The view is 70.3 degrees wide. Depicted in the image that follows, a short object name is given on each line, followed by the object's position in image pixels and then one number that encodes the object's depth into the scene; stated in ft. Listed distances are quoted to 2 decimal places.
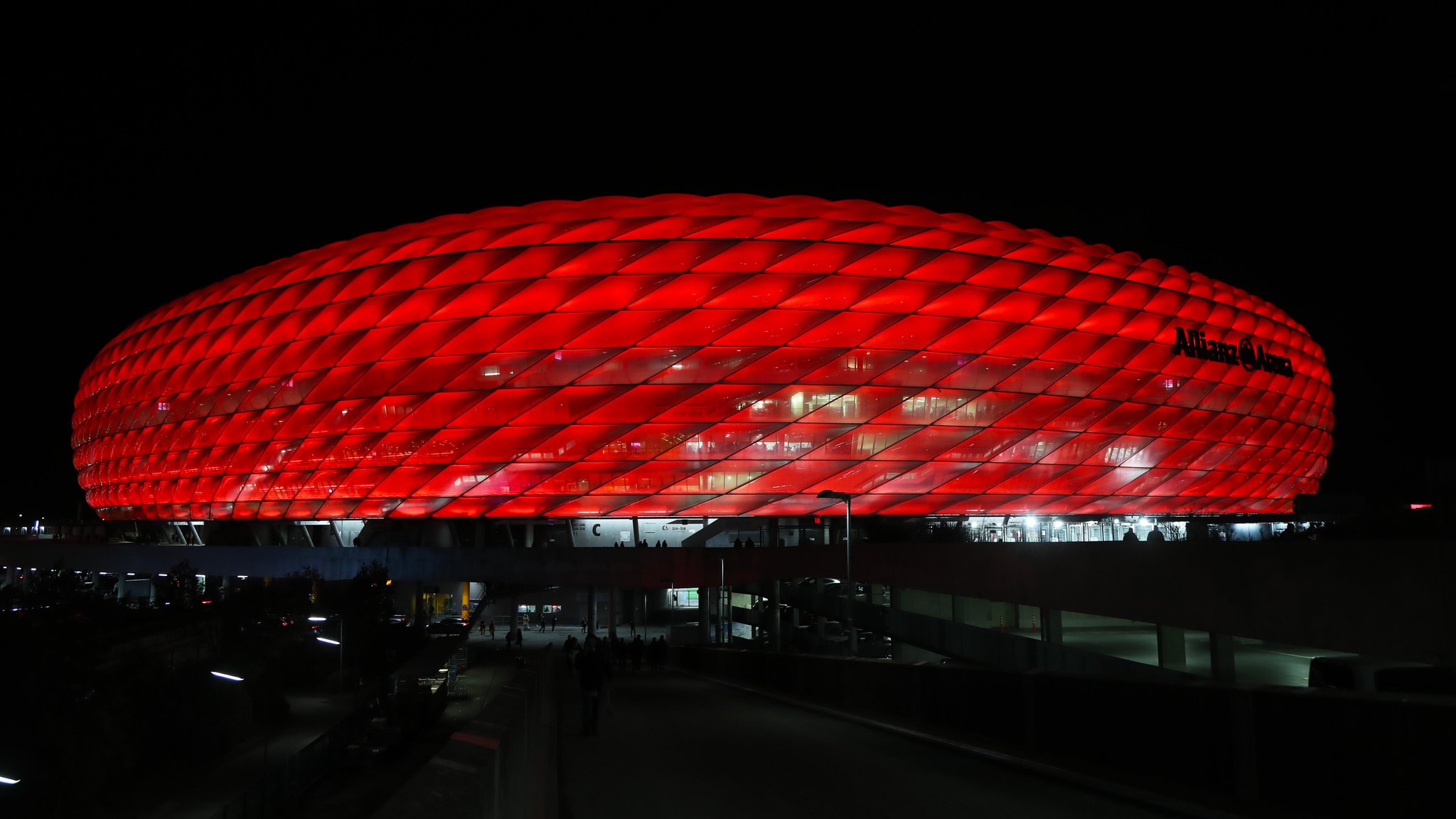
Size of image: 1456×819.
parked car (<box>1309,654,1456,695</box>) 46.23
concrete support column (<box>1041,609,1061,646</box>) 96.73
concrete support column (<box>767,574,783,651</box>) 131.75
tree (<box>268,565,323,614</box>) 136.36
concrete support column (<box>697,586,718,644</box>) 143.84
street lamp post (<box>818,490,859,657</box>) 80.33
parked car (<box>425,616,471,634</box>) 162.09
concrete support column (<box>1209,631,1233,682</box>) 76.89
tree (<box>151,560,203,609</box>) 149.07
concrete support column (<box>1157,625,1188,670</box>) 98.07
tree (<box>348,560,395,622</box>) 135.23
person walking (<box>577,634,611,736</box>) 44.98
